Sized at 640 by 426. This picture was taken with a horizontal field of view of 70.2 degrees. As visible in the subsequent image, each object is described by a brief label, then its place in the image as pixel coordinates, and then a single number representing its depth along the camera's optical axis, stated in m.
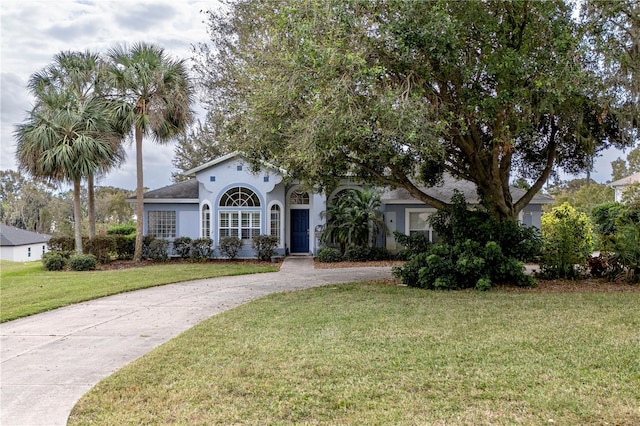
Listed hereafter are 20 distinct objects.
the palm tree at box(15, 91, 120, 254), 16.48
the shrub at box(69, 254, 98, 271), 16.28
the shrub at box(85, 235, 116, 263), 18.33
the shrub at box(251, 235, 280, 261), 18.84
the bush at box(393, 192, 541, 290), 10.81
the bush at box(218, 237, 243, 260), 19.05
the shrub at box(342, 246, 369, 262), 18.36
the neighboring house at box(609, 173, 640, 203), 28.35
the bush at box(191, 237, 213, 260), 19.08
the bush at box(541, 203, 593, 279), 12.08
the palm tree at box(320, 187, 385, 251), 18.27
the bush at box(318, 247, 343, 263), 17.98
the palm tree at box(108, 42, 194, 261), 17.72
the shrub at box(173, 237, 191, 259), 19.20
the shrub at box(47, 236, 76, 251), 18.89
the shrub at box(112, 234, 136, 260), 19.64
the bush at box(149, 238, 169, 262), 18.88
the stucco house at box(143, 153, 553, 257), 19.48
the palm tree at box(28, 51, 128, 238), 18.11
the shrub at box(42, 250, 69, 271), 16.34
